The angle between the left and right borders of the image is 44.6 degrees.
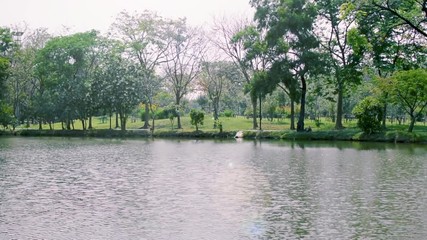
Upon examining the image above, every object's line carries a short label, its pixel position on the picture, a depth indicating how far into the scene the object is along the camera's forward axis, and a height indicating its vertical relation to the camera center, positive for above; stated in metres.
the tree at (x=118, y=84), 65.00 +4.63
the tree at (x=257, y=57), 54.16 +6.88
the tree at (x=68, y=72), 67.56 +6.52
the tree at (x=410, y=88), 45.53 +2.66
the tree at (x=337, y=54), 54.34 +6.93
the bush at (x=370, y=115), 48.47 +0.28
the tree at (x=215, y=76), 77.81 +6.89
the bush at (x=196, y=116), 61.41 +0.44
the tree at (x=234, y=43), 62.85 +9.51
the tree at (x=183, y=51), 69.56 +9.41
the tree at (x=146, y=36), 68.50 +11.21
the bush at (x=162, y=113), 80.81 +1.08
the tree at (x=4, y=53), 67.81 +9.89
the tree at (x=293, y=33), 52.81 +8.94
